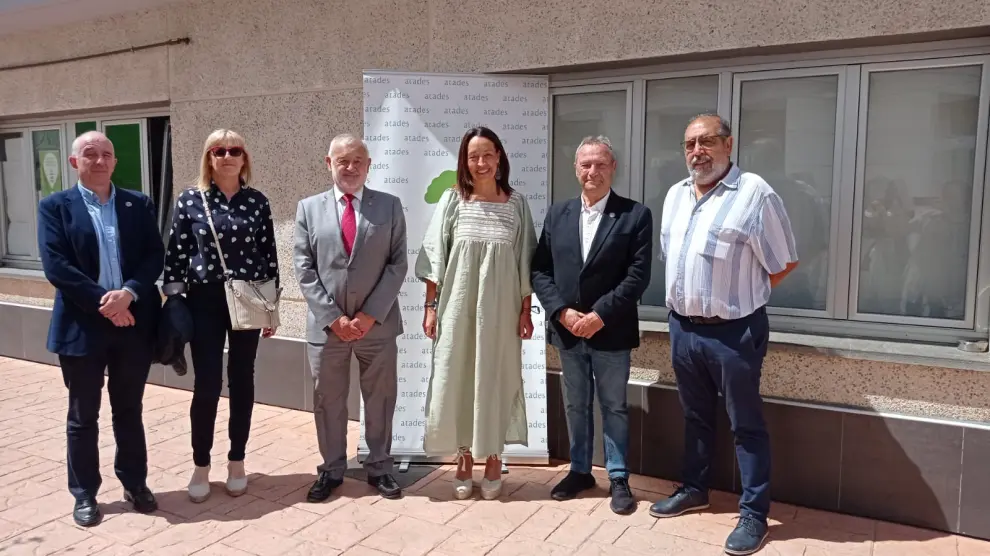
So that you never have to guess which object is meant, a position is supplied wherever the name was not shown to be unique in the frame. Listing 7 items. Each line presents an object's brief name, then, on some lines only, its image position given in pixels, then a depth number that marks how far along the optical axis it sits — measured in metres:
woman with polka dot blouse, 3.53
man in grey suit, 3.61
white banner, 4.22
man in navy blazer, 3.31
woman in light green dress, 3.62
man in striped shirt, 3.18
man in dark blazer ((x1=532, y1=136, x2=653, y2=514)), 3.50
